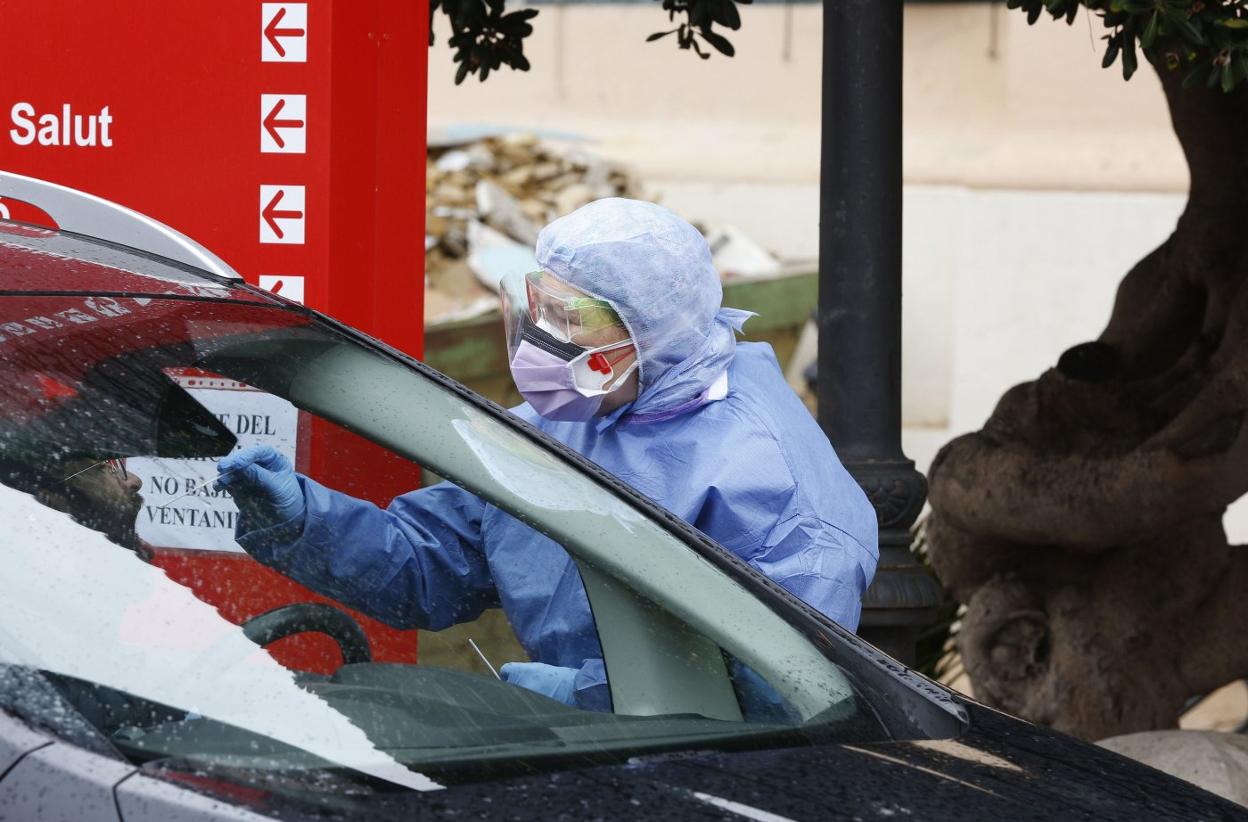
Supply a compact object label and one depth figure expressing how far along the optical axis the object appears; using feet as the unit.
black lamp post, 24.36
